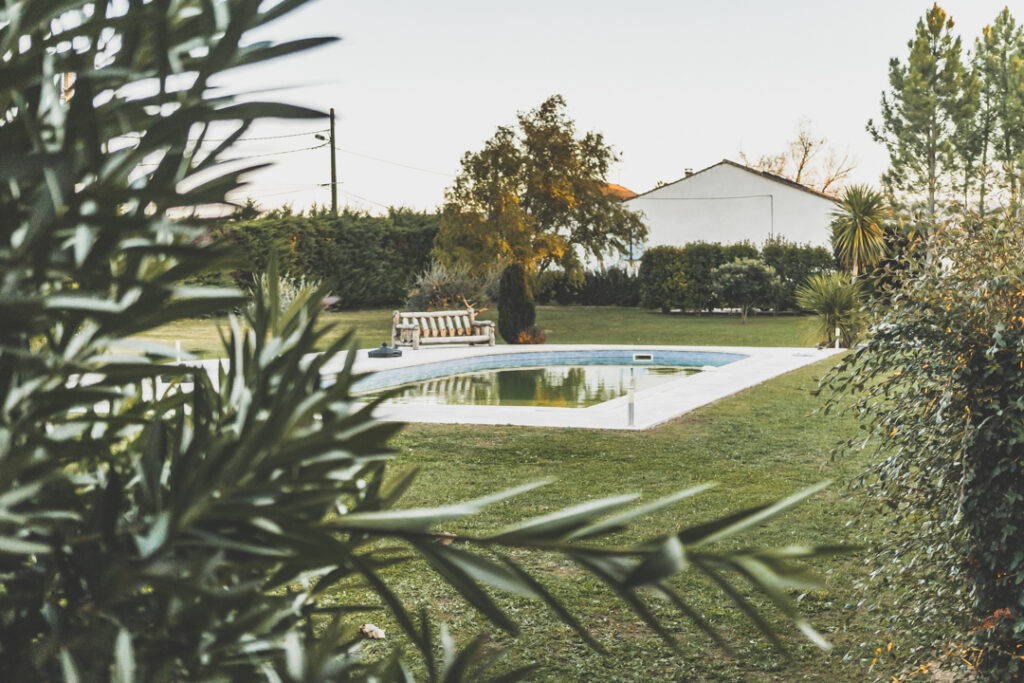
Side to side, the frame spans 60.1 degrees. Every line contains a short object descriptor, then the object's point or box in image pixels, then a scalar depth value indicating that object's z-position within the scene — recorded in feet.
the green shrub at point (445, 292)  72.84
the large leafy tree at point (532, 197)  75.61
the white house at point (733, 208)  118.42
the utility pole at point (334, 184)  109.70
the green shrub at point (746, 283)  89.92
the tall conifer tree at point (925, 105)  107.76
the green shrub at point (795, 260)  95.74
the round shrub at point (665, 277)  96.27
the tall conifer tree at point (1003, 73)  109.91
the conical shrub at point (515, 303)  65.72
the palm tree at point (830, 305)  55.31
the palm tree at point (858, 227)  61.21
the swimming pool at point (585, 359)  53.62
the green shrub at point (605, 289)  103.91
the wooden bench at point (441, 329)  60.90
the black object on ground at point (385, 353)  52.23
